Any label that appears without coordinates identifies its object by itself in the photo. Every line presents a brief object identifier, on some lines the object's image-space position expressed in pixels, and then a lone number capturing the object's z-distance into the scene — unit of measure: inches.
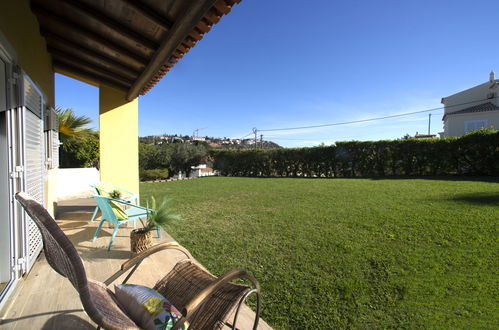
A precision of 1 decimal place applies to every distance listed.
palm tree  315.6
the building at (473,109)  764.0
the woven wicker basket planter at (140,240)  132.5
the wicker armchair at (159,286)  47.3
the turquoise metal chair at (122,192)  184.1
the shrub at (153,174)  618.8
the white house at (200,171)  761.0
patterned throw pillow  56.3
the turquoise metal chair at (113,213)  142.7
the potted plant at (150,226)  132.8
